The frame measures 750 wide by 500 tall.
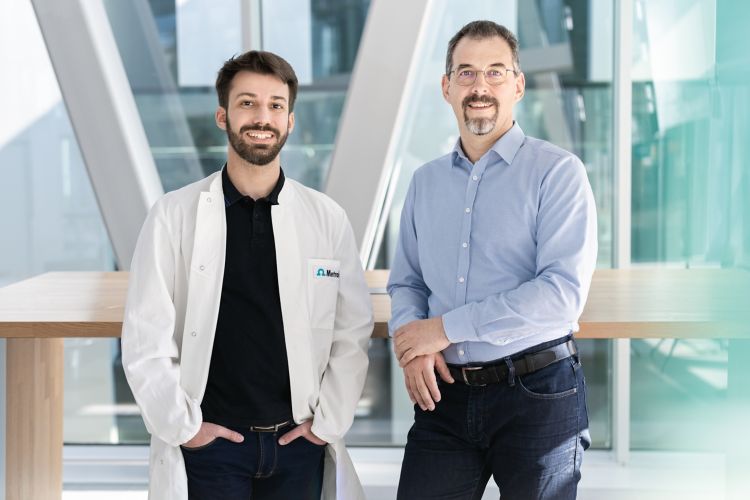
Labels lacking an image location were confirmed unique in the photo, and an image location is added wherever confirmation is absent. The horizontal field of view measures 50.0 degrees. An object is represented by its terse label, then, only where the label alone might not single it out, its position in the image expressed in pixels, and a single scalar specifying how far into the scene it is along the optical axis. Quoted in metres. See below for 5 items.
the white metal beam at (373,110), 3.46
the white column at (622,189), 3.75
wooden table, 2.04
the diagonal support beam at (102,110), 3.56
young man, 1.80
